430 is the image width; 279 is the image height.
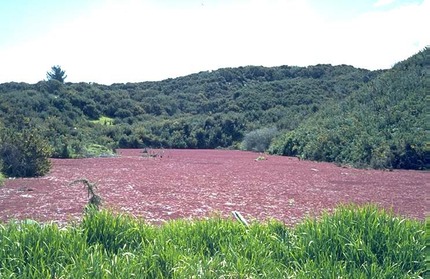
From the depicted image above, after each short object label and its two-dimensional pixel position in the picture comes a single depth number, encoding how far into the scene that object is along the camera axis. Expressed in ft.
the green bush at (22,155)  49.98
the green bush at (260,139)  126.76
